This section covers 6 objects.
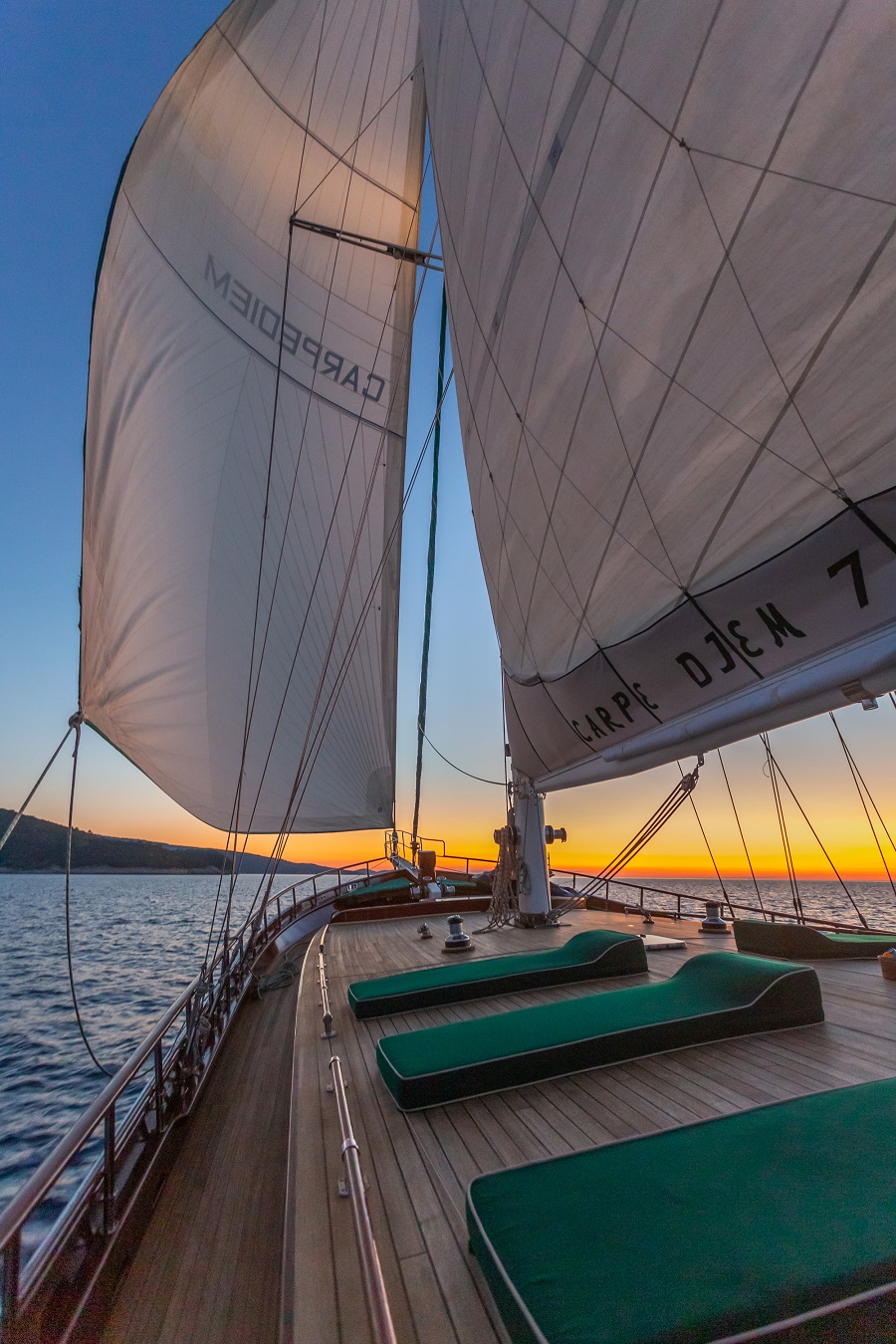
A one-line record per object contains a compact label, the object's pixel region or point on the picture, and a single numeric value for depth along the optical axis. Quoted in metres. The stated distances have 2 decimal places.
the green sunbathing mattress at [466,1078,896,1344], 1.83
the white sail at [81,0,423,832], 10.09
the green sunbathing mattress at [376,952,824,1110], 4.01
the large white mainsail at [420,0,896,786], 2.08
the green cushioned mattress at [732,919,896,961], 7.16
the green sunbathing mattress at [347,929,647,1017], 5.98
